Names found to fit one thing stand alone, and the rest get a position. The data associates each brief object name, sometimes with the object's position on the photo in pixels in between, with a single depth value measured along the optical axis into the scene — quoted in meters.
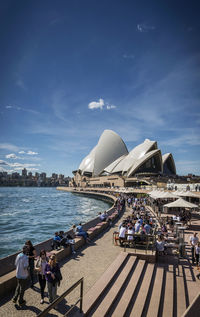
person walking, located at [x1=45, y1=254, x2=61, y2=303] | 4.33
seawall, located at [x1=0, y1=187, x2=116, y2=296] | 4.78
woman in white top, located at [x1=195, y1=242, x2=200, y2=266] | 7.55
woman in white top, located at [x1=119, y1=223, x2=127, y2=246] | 8.52
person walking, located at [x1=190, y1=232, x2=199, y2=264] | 7.86
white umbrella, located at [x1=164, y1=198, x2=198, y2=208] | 12.87
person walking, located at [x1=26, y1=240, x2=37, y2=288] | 5.18
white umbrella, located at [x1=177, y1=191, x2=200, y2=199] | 15.70
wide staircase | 4.59
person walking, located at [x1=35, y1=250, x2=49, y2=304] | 4.62
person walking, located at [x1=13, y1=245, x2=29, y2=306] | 4.38
